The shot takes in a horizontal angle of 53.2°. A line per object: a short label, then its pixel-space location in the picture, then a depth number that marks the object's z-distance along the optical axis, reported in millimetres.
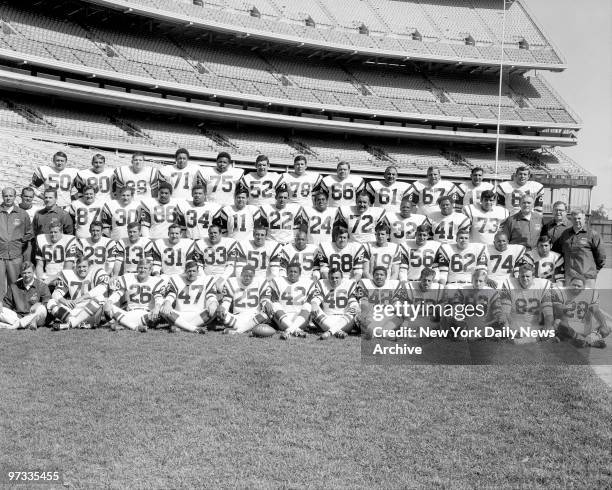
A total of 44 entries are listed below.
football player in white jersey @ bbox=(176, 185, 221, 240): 8703
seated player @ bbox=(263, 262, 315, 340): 7422
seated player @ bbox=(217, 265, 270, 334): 7422
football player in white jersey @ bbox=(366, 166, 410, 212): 9484
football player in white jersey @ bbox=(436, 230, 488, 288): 8023
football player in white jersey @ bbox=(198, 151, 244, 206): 9320
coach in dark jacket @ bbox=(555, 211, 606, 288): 7547
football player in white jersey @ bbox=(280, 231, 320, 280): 8148
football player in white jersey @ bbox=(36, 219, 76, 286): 8133
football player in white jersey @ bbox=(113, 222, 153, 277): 8141
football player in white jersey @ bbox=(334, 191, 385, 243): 8578
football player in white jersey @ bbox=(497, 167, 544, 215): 9508
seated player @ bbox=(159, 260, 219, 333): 7371
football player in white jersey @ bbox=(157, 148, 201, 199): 9281
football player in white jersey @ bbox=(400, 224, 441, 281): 8250
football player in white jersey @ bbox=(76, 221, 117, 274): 8125
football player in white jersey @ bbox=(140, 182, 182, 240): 8703
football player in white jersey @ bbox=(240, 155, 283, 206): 9111
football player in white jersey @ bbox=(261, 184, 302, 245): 8719
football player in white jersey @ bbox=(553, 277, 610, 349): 6723
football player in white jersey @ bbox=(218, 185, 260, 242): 8555
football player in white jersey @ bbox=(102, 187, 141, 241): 8703
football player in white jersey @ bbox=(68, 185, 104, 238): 8549
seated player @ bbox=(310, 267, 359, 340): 7301
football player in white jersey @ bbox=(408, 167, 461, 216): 9336
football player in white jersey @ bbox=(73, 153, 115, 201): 9281
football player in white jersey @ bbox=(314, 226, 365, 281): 8141
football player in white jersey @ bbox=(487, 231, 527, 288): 7984
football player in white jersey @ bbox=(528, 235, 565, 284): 7727
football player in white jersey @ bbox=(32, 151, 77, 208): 9234
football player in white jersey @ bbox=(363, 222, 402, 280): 8062
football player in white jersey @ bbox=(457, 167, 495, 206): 9312
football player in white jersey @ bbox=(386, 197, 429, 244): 8703
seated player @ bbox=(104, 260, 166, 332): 7418
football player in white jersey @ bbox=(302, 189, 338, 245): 8852
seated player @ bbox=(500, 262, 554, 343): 7109
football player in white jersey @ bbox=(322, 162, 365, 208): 9398
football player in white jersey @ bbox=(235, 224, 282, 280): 8062
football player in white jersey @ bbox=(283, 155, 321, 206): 9312
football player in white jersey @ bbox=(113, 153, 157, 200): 9242
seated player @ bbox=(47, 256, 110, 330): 7363
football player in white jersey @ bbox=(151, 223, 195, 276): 8156
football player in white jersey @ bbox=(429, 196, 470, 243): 8617
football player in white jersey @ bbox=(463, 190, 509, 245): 8609
